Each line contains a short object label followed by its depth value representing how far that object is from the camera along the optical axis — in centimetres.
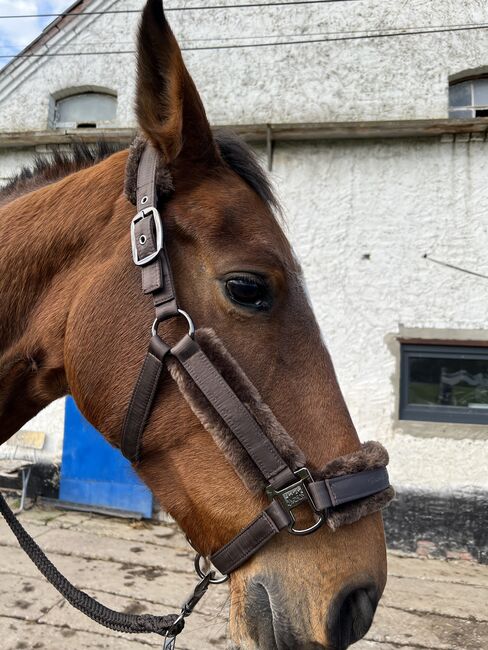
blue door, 555
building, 483
